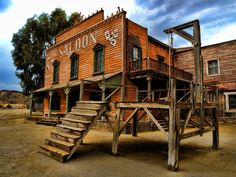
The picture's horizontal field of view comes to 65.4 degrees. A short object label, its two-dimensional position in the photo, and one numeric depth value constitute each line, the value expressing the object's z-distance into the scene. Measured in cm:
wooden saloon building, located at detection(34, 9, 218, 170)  545
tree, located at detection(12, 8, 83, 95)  2783
